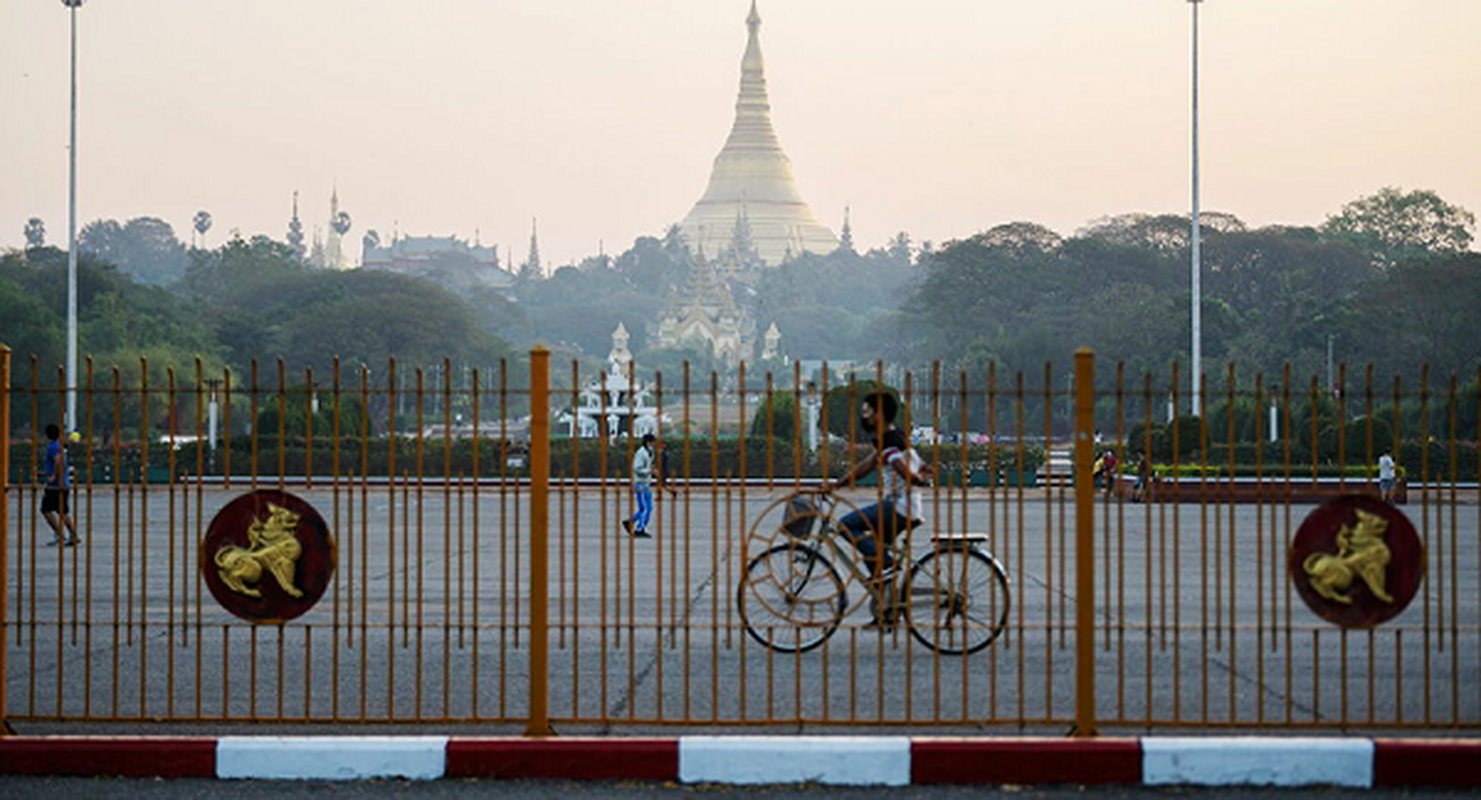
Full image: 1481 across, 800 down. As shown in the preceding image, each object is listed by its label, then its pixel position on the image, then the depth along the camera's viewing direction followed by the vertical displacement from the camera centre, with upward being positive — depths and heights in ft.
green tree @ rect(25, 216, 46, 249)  573.33 +52.40
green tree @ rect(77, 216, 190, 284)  539.70 +45.39
